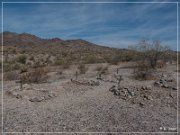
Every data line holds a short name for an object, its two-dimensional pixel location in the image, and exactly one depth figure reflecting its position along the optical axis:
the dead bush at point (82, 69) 9.93
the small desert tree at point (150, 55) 10.95
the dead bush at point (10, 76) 8.63
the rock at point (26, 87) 6.12
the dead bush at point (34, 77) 7.63
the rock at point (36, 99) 5.26
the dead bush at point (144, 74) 7.98
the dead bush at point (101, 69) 10.46
